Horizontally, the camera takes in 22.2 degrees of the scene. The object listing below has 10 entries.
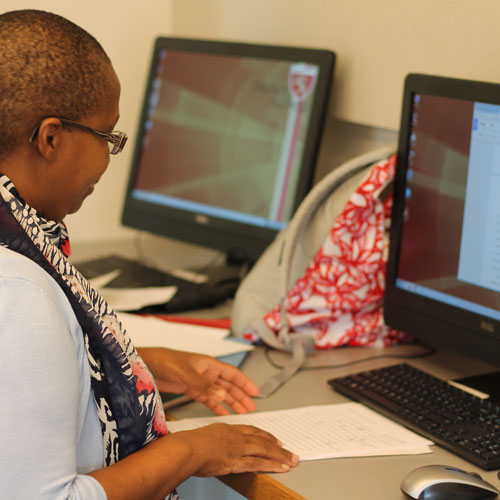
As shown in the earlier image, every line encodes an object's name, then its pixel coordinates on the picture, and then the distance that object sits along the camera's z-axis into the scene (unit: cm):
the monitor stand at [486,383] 144
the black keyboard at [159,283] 173
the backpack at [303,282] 156
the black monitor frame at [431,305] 141
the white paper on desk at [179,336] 156
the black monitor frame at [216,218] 174
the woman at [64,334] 113
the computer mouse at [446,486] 120
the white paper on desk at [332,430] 130
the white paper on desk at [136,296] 169
